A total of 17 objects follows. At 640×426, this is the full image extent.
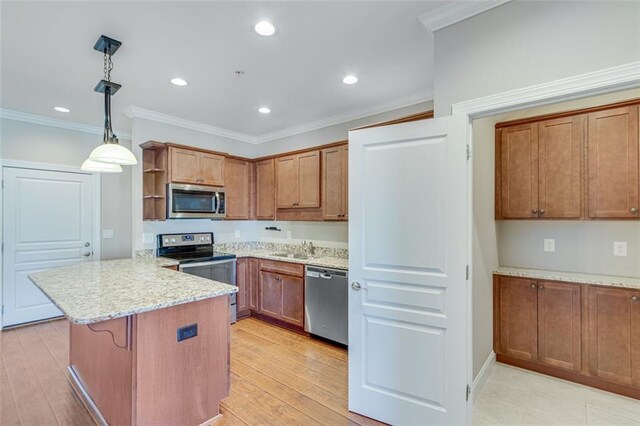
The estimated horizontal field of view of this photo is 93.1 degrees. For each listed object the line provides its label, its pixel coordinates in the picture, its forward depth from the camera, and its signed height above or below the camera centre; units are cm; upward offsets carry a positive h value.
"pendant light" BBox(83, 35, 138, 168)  228 +62
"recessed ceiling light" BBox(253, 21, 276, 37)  210 +133
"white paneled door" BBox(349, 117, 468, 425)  189 -39
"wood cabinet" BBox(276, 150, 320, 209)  402 +49
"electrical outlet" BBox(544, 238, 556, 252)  303 -30
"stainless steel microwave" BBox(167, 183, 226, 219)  380 +19
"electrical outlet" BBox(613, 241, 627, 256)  271 -30
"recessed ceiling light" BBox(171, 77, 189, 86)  296 +134
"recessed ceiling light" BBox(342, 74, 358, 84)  293 +135
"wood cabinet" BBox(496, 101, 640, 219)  253 +45
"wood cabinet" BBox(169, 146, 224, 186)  386 +66
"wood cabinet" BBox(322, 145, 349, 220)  372 +41
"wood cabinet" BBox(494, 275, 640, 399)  243 -102
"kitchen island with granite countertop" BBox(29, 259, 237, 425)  178 -83
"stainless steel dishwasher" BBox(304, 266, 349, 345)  334 -101
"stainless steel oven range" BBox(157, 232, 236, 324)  375 -53
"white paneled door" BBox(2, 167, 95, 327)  394 -18
